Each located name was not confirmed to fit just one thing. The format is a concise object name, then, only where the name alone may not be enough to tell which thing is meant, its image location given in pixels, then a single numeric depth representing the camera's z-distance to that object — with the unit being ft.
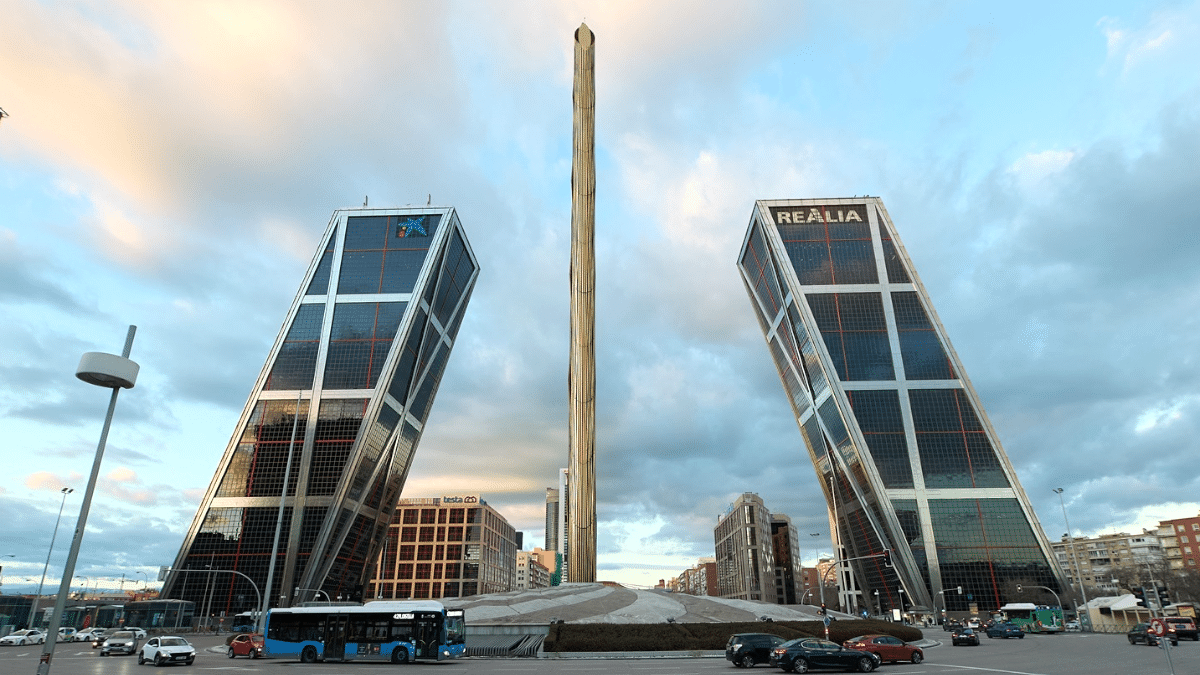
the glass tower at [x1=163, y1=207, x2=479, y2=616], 262.88
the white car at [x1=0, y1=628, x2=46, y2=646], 162.09
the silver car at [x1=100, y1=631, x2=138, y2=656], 136.43
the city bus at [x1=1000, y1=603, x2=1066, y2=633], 195.93
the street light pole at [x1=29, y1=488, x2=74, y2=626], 213.83
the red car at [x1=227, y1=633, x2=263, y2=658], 118.93
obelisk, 197.47
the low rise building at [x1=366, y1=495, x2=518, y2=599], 453.58
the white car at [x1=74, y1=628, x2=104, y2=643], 195.62
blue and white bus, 103.09
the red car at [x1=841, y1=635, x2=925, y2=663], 96.32
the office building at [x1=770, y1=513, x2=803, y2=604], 563.07
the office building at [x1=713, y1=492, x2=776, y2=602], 501.97
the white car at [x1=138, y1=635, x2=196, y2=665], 102.89
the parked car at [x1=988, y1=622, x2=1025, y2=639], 157.48
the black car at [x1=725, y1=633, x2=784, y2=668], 92.51
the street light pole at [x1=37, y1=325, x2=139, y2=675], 39.81
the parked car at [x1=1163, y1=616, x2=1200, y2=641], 138.10
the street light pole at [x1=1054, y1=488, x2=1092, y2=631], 202.39
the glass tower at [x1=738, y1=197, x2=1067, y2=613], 264.31
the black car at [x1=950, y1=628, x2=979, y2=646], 136.32
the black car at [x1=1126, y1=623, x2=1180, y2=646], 120.47
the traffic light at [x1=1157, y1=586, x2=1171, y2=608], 71.14
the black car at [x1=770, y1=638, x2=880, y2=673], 85.15
